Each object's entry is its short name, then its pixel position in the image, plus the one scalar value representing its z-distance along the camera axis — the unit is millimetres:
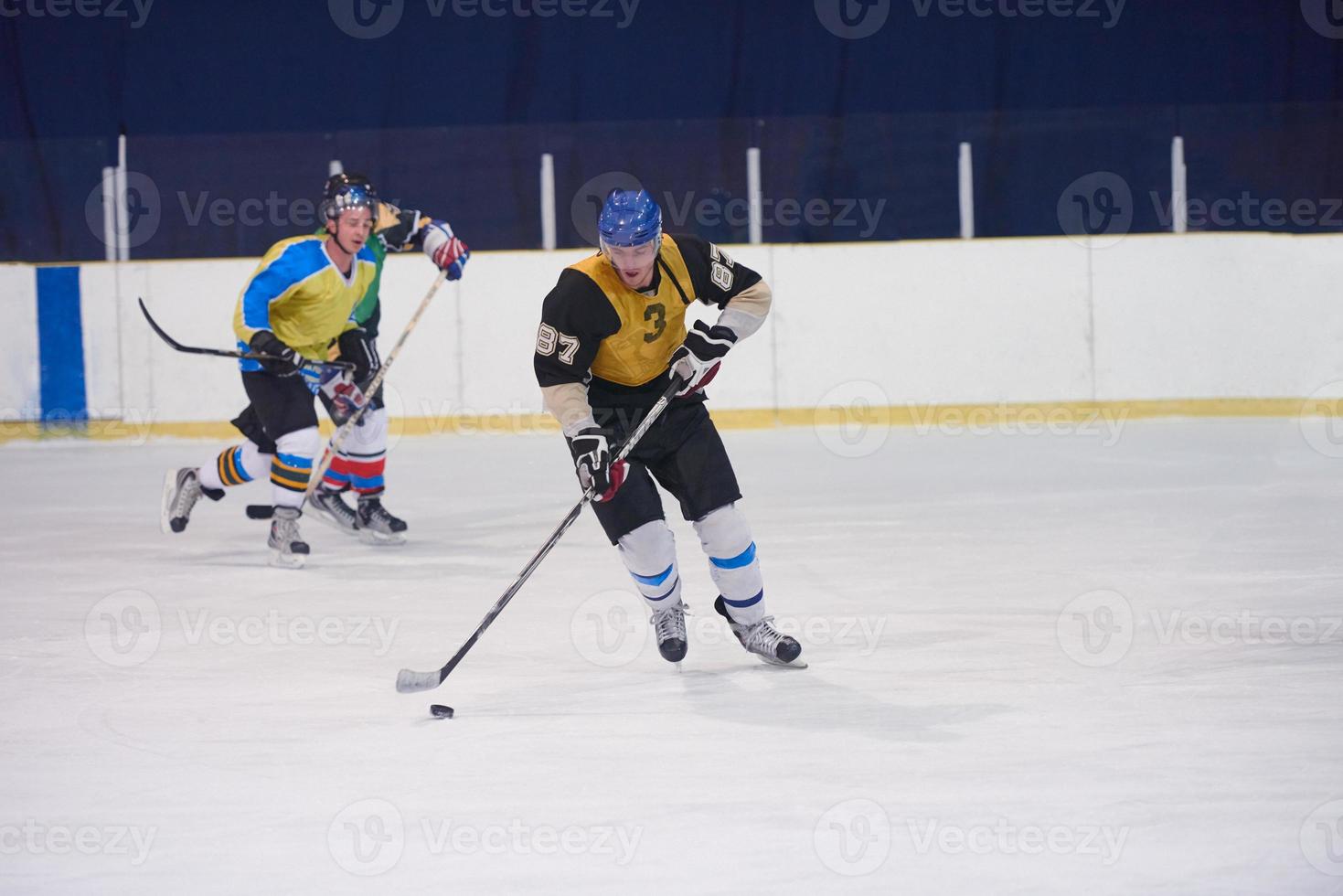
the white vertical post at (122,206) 17391
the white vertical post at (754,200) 17234
